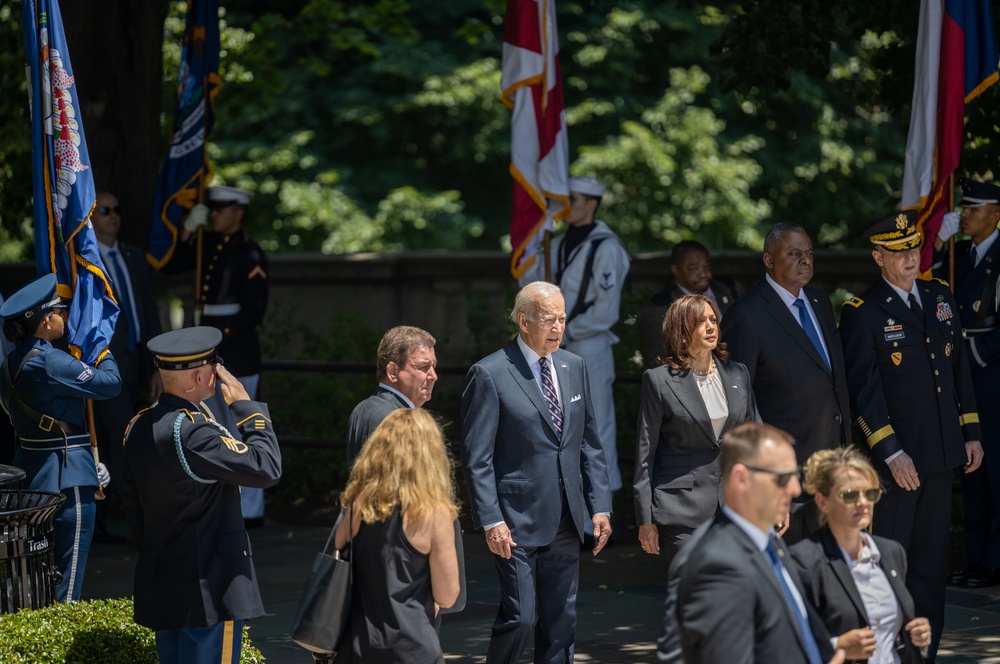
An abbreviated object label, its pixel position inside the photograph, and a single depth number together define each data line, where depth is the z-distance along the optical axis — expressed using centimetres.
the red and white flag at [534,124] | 2087
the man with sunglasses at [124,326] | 2122
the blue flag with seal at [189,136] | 2359
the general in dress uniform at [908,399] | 1522
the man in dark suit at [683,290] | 1945
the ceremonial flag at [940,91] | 1833
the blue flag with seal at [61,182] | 1709
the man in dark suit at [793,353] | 1505
